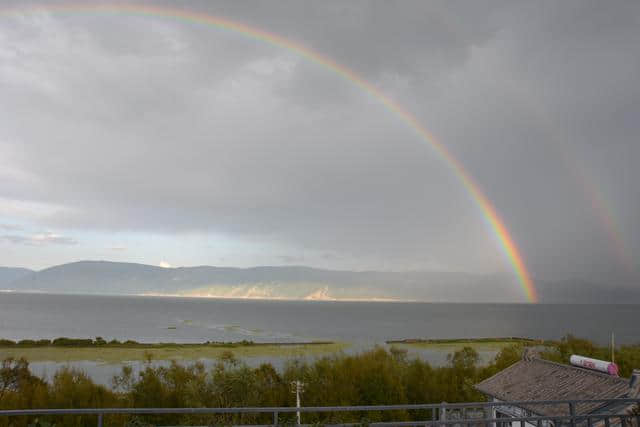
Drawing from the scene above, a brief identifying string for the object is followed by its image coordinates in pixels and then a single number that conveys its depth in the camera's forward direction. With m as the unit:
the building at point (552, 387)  11.55
